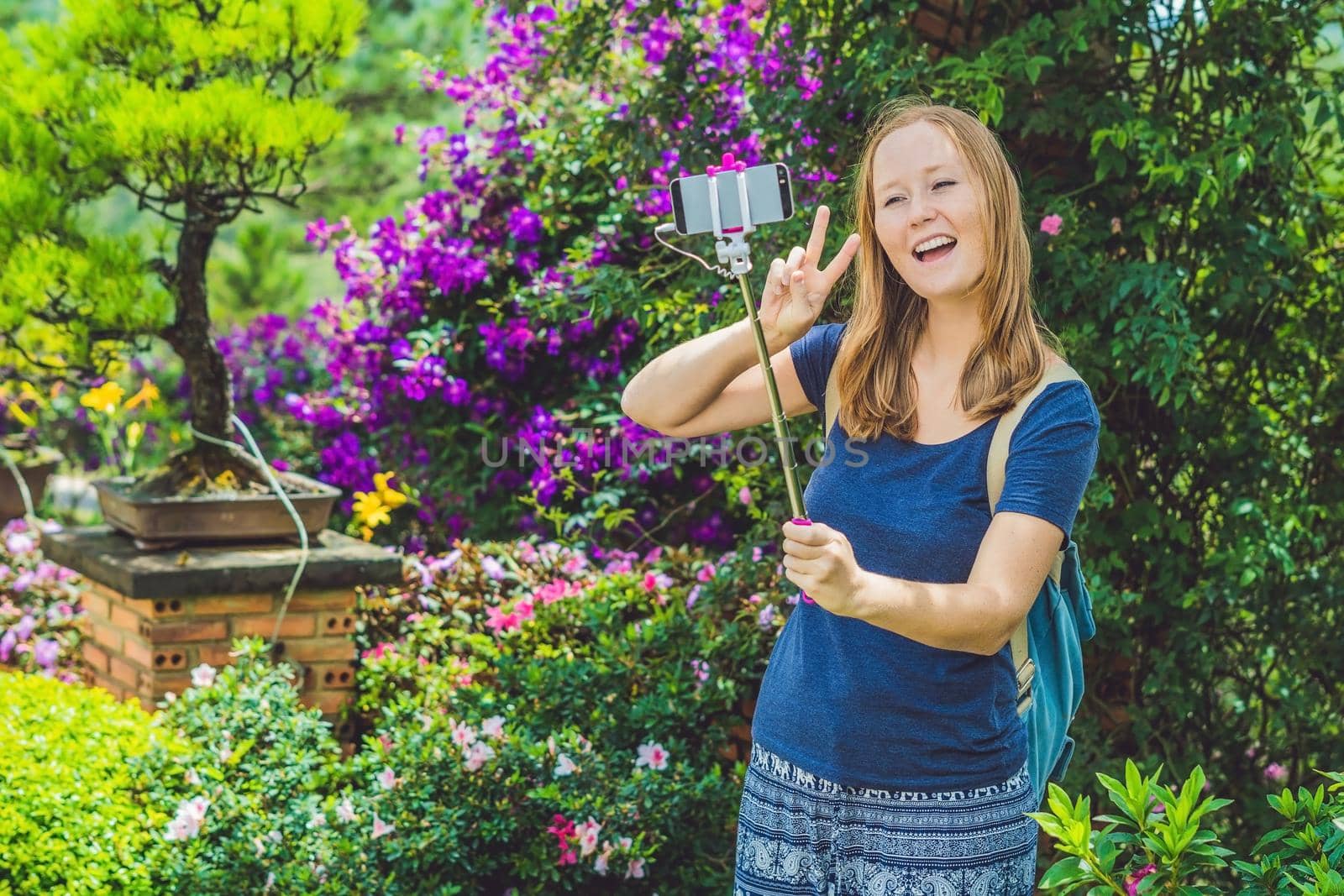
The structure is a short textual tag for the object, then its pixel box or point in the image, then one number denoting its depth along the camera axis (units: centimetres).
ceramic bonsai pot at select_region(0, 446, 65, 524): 586
